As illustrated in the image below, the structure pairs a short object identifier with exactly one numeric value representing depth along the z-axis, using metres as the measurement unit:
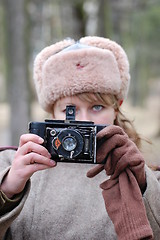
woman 2.10
